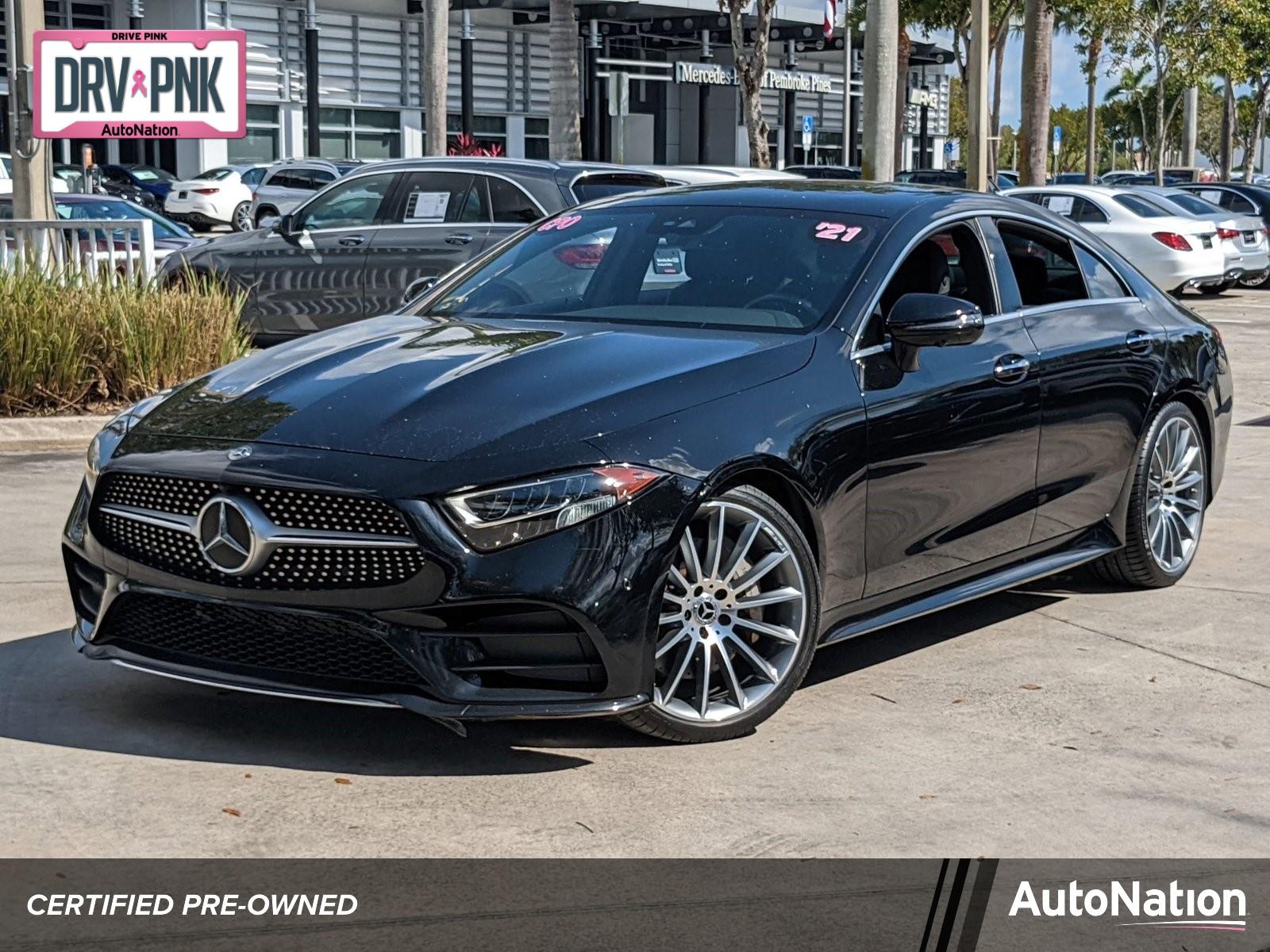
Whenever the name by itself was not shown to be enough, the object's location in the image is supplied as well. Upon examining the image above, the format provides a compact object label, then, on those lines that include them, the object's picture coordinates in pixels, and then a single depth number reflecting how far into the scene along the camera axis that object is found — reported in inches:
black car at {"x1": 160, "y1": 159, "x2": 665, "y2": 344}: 528.1
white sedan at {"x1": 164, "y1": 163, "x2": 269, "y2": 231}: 1487.5
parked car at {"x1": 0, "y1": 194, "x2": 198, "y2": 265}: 735.7
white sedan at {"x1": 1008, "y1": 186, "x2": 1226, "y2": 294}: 944.3
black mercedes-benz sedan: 185.9
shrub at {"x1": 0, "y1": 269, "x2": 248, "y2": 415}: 420.5
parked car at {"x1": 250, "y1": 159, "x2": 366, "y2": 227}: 1325.0
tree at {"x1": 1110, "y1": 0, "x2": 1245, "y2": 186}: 1673.2
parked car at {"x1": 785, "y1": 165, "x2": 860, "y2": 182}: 1194.0
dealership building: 1923.0
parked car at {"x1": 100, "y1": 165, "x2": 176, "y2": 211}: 1601.9
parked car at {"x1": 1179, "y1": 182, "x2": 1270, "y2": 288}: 1165.1
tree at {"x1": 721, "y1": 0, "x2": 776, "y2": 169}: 1252.5
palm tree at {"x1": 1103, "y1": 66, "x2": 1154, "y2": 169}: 3305.4
